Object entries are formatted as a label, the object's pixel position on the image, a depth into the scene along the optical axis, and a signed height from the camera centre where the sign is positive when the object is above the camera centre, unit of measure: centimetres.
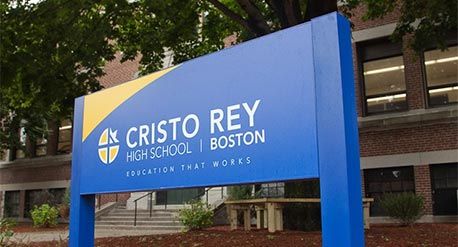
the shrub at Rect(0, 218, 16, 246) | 811 -45
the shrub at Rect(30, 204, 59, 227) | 2009 -30
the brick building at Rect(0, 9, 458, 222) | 1574 +281
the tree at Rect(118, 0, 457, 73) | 1078 +503
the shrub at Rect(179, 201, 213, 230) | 1427 -34
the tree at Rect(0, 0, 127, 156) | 1096 +388
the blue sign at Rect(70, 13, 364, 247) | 358 +71
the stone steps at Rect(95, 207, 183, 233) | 1630 -49
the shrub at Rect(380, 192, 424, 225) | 1393 -12
